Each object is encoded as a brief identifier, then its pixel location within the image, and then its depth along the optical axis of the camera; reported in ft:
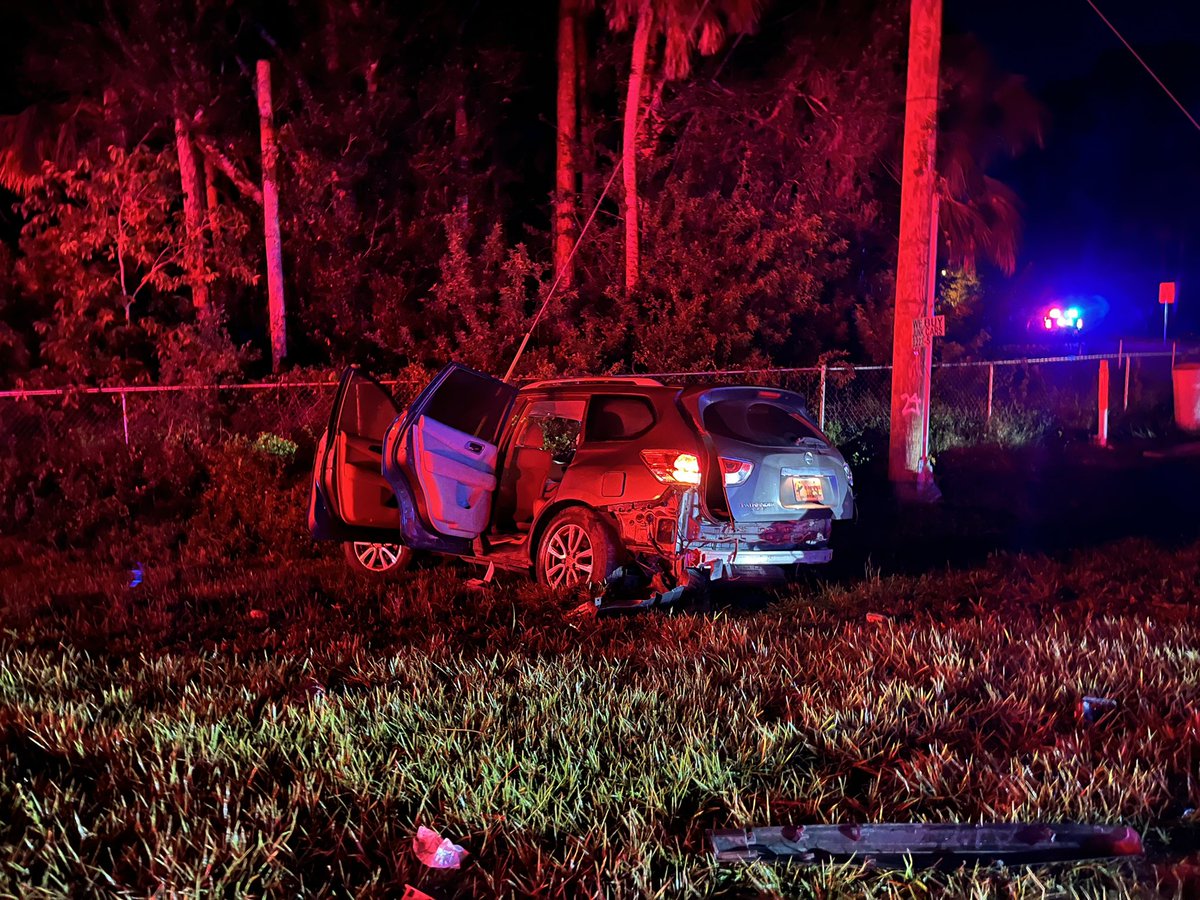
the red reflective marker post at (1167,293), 58.44
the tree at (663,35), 48.57
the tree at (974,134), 58.18
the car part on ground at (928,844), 10.46
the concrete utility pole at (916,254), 33.78
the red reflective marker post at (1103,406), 47.50
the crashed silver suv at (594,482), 21.47
